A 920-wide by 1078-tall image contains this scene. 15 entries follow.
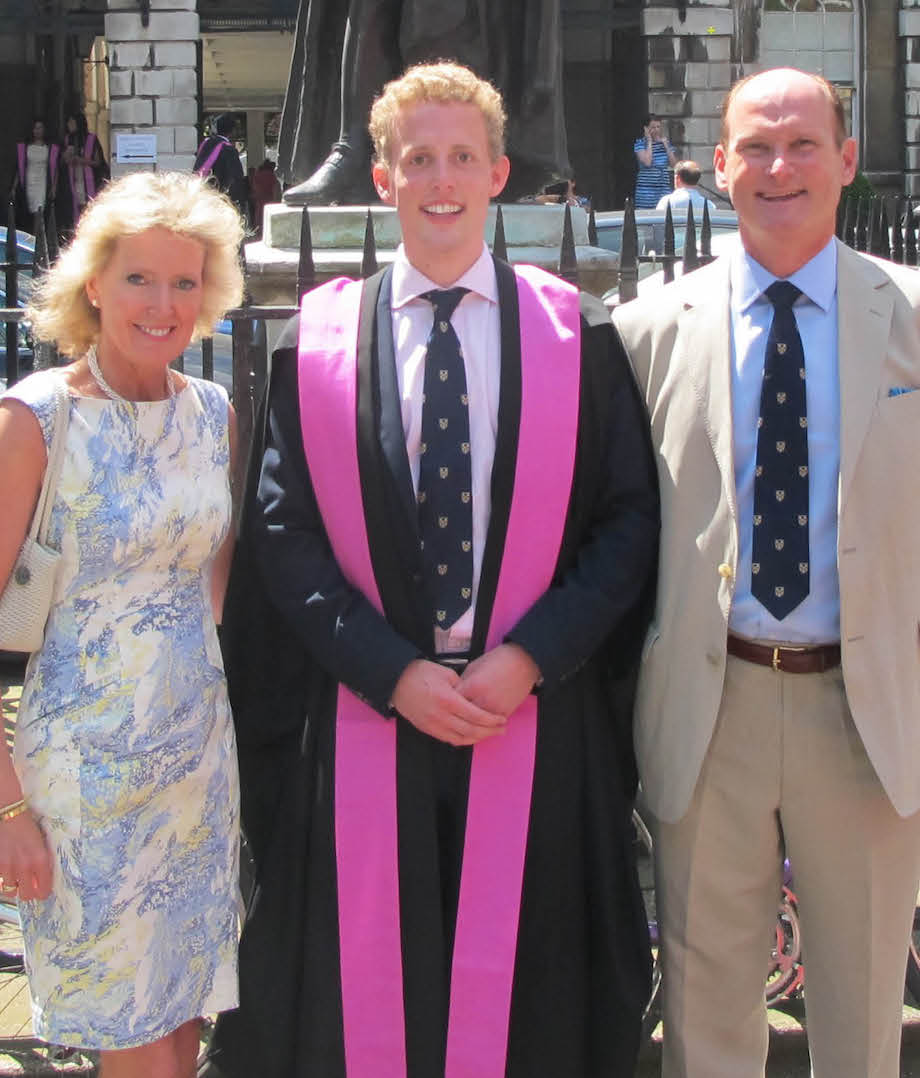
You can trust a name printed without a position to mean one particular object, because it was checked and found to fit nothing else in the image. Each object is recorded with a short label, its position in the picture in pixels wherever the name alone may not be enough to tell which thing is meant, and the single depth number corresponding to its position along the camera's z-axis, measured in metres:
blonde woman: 2.41
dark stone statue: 4.60
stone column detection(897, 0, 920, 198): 19.73
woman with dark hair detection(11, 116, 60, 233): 17.36
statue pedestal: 4.18
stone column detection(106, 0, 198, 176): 17.94
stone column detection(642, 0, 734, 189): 18.67
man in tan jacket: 2.45
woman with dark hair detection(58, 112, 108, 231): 17.53
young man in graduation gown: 2.48
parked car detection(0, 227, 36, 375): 6.25
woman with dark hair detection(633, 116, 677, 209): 16.50
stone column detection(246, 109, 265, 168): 24.05
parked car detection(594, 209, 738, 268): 8.98
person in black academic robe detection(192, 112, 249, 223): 13.01
